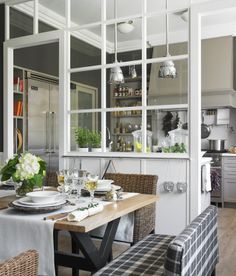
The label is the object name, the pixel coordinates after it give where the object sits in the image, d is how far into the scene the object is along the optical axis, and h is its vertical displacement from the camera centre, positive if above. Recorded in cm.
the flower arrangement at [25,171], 209 -19
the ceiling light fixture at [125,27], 526 +179
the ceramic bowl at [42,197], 190 -32
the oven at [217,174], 568 -55
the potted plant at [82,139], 370 +2
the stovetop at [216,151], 607 -18
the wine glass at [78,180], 224 -26
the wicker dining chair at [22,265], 108 -42
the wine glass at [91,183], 208 -26
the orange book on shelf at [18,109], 480 +46
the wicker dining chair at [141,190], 252 -41
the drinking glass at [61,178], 226 -25
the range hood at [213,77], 591 +115
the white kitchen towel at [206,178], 339 -38
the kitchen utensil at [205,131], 629 +19
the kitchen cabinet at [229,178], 568 -62
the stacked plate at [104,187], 239 -33
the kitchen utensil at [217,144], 621 -6
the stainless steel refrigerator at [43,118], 505 +36
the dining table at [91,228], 165 -42
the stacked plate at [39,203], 183 -35
